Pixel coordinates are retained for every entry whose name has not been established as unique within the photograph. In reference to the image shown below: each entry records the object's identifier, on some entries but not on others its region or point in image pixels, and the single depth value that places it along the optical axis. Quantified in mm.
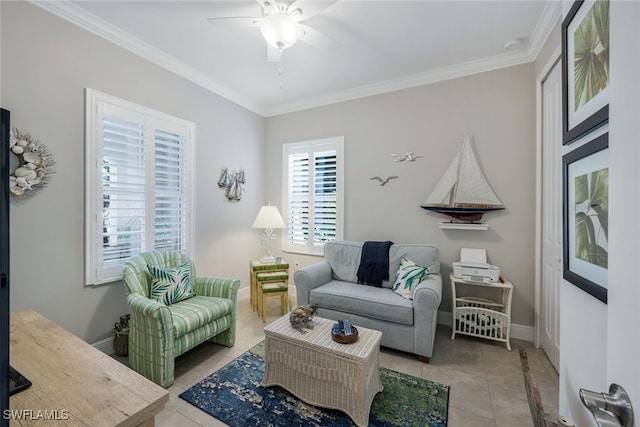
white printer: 2584
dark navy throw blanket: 2965
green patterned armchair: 1946
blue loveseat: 2309
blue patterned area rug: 1677
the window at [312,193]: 3738
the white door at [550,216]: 2156
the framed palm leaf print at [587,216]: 721
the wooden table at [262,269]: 3379
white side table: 2539
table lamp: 3570
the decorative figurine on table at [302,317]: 1962
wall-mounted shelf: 2849
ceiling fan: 1860
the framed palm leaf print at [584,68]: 709
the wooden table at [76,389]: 868
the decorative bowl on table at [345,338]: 1741
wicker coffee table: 1637
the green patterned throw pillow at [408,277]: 2623
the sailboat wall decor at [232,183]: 3580
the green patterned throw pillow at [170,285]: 2350
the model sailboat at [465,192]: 2832
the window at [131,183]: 2322
